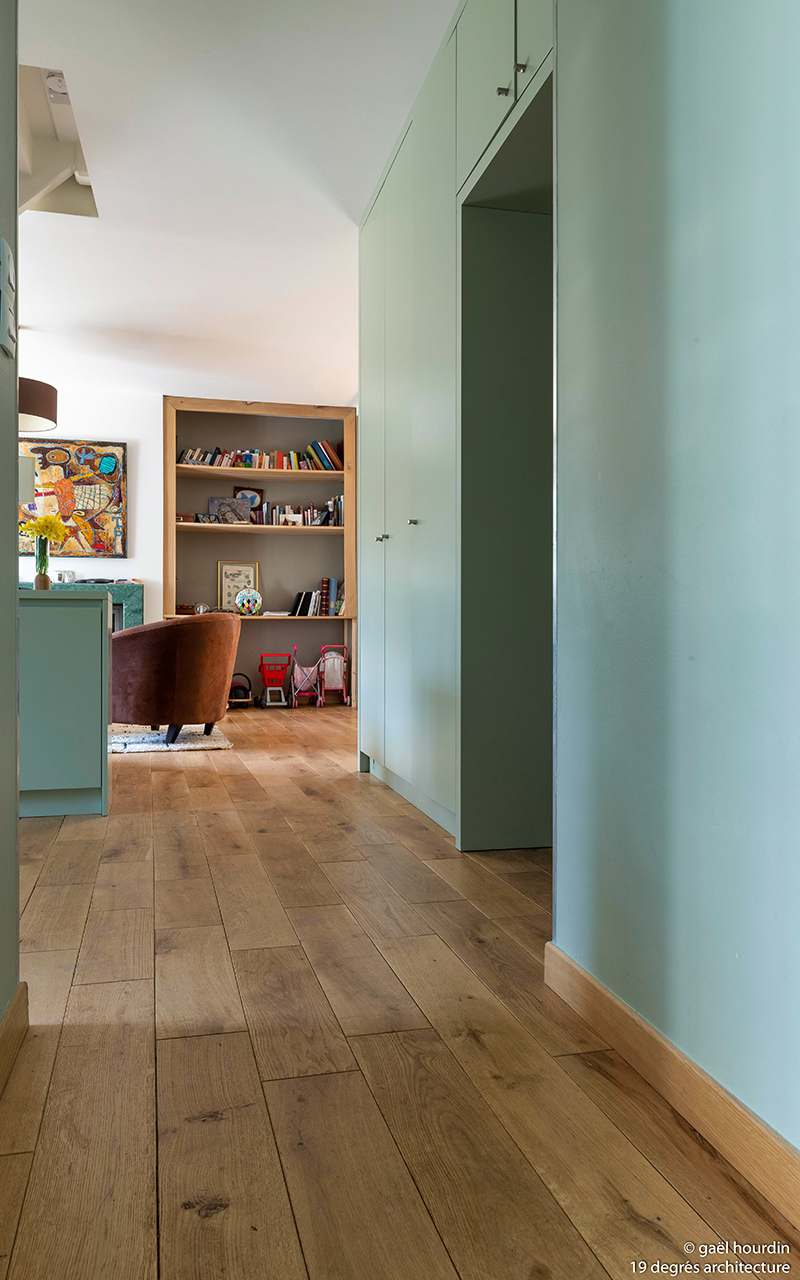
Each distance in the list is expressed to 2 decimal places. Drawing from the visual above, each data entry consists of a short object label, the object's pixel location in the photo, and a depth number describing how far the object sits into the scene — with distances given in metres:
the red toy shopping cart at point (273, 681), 7.62
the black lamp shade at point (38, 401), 4.48
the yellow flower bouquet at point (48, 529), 3.75
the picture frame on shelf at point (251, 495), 7.86
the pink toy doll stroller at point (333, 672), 7.62
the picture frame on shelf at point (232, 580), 7.81
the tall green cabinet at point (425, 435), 2.57
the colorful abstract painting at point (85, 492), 7.28
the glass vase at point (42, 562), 3.52
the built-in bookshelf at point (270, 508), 7.62
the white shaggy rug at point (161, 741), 4.95
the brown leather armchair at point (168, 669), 4.88
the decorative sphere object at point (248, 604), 7.70
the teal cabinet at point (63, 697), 3.12
